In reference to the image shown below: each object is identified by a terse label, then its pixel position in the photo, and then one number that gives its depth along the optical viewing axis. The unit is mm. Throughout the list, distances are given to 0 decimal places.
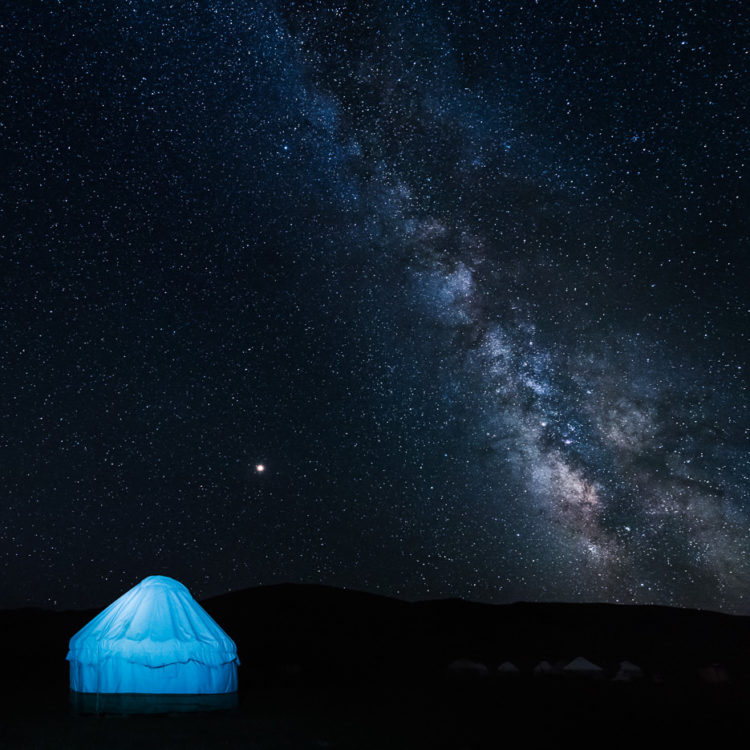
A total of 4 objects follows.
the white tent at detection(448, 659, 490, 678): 30950
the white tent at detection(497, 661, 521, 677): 31859
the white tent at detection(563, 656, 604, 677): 31156
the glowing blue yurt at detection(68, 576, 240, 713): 14195
